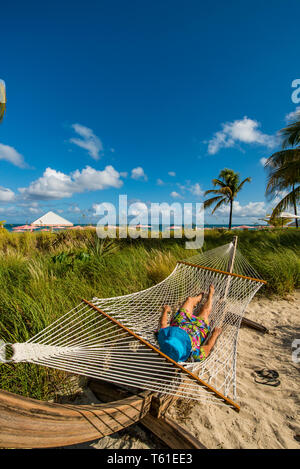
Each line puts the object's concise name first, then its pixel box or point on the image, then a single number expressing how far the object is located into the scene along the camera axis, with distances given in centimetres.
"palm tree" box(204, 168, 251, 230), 1398
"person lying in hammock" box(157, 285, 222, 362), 135
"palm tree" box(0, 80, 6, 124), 494
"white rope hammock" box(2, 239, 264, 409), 93
